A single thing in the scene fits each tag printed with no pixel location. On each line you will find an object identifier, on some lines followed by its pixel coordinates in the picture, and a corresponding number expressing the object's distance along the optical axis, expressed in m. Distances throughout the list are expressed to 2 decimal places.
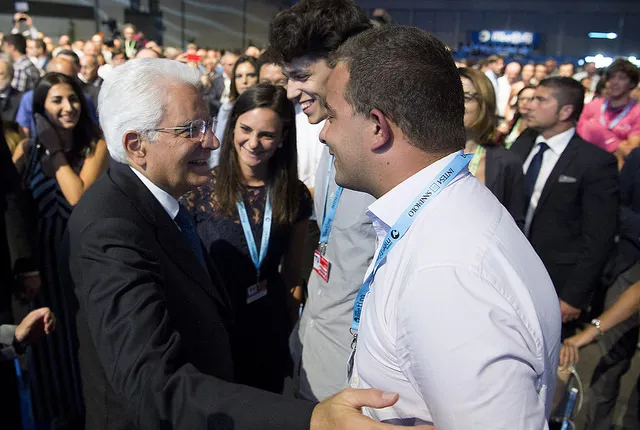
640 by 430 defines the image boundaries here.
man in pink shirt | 5.54
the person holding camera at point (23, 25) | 11.18
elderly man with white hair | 1.20
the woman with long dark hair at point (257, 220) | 2.62
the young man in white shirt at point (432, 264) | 0.90
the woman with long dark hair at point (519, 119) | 5.62
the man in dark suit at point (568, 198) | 3.27
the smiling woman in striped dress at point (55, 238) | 3.13
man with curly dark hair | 1.88
